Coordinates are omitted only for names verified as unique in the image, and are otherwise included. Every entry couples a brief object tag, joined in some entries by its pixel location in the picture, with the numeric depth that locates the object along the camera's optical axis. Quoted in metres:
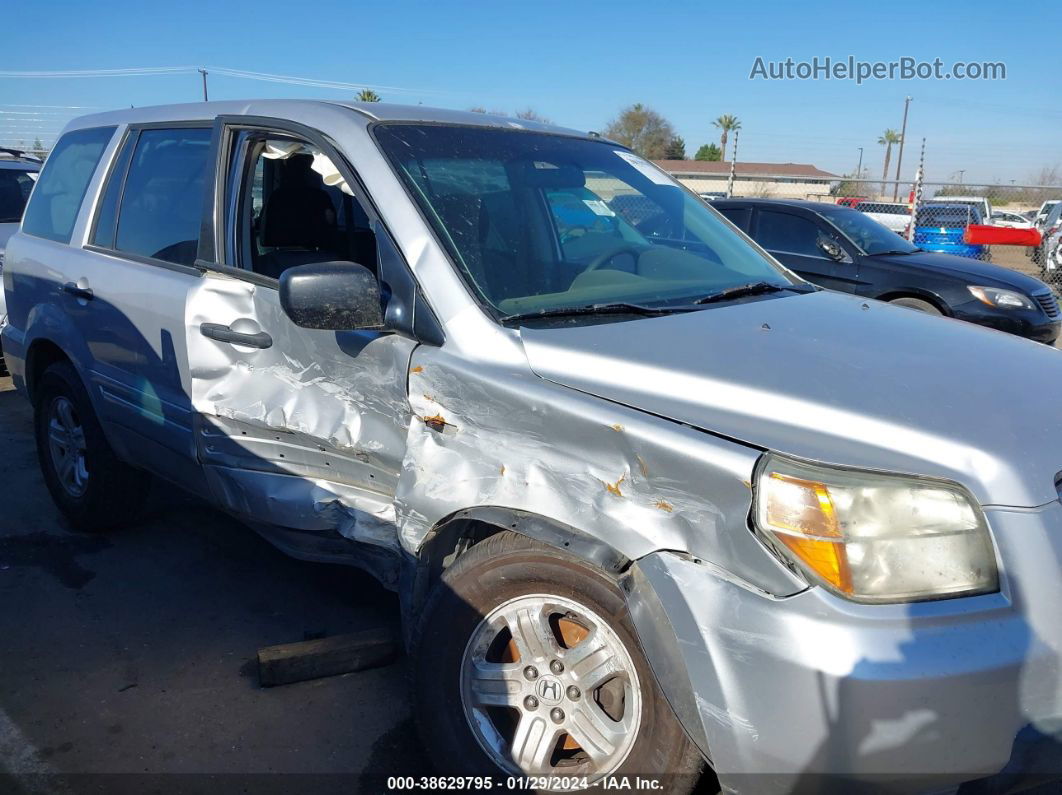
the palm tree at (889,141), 67.31
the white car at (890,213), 20.29
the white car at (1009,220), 27.34
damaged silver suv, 1.85
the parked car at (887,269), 8.33
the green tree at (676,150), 64.69
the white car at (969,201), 19.74
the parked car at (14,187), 8.37
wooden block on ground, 3.19
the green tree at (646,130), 58.19
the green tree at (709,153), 70.13
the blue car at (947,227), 14.72
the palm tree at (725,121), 72.75
